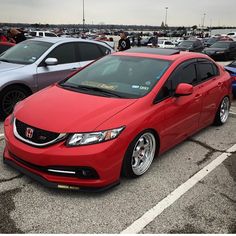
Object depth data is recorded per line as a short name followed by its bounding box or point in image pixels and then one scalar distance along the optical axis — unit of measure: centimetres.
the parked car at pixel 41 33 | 2559
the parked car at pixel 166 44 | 2738
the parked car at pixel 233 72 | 683
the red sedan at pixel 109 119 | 268
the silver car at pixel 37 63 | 480
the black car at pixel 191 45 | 1939
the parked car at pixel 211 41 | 2654
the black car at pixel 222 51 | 1736
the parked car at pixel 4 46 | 730
